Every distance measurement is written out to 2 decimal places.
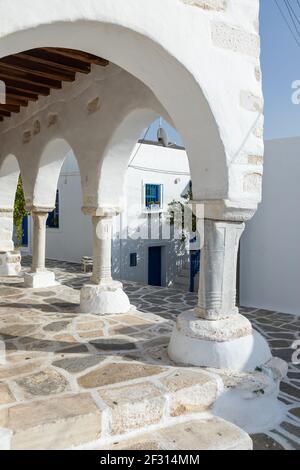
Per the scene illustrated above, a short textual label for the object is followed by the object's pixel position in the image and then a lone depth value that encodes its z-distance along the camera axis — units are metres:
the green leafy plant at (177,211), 12.98
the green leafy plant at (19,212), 9.62
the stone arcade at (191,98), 2.32
